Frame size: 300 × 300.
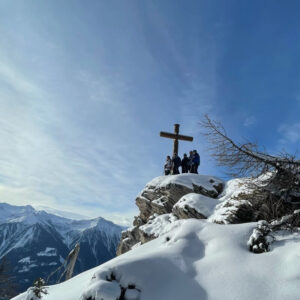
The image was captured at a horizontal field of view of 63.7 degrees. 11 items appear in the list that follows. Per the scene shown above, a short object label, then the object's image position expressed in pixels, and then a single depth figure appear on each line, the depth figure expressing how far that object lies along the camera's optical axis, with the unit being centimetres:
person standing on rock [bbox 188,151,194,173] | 1796
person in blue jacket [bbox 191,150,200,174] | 1788
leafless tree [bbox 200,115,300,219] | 682
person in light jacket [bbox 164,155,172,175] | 1872
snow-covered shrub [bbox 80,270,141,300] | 456
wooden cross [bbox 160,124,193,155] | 1966
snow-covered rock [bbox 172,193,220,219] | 1095
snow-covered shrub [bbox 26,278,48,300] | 588
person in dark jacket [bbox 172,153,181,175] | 1833
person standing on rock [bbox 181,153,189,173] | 1848
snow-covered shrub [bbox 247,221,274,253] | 560
